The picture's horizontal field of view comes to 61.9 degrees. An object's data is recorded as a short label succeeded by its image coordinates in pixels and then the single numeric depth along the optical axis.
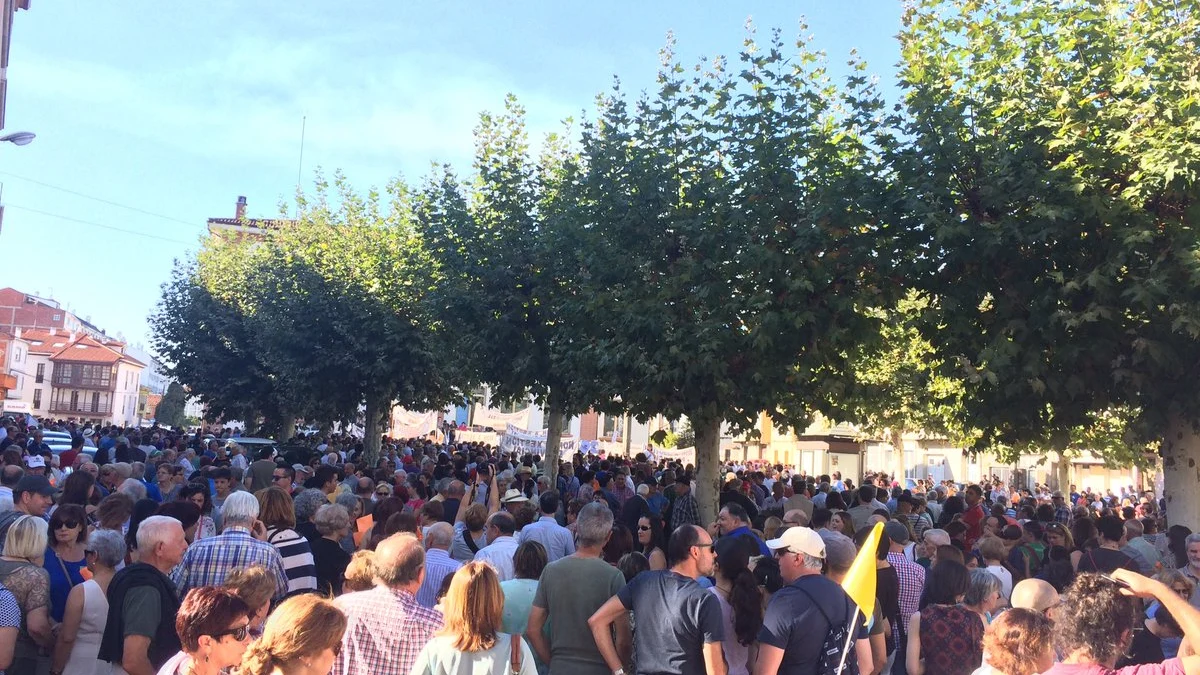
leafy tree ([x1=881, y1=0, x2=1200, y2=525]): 10.20
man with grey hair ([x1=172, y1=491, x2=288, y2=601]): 5.18
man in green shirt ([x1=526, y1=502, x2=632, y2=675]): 5.51
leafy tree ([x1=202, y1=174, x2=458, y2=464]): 24.02
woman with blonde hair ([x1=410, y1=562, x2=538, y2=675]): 4.18
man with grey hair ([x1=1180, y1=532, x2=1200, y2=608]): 7.45
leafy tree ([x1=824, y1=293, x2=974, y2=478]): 12.02
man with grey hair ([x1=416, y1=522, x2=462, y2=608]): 6.43
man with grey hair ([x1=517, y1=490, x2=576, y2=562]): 7.92
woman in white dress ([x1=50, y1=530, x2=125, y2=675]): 5.09
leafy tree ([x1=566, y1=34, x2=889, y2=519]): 11.97
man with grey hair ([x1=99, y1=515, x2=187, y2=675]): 4.68
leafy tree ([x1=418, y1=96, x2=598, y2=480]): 17.34
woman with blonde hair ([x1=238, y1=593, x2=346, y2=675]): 3.30
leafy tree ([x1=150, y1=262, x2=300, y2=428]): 34.06
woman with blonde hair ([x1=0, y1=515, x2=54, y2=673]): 5.21
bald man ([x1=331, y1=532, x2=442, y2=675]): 4.41
